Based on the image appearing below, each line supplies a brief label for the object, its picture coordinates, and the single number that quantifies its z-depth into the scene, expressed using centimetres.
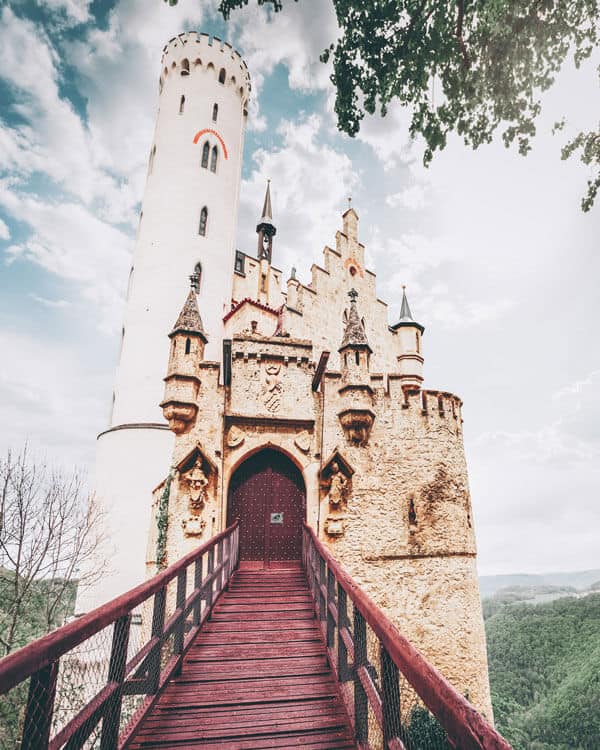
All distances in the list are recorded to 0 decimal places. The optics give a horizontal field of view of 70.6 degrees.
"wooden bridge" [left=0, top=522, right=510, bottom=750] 210
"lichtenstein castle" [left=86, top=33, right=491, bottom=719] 1028
